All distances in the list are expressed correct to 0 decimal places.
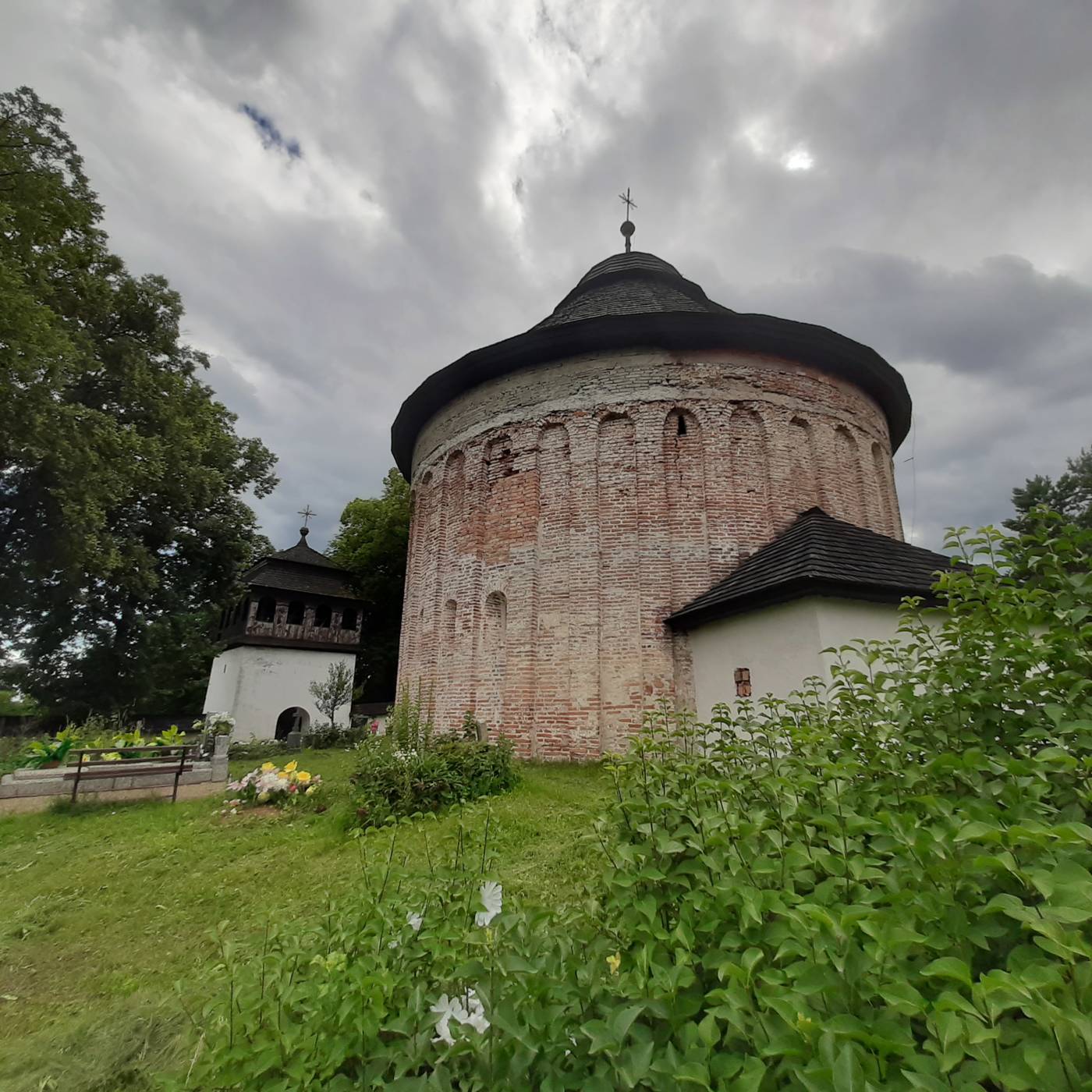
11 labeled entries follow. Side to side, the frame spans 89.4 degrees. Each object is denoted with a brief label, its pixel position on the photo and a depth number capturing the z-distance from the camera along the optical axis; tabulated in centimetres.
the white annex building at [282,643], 2008
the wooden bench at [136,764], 772
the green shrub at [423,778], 639
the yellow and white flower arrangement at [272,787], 719
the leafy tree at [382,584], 2666
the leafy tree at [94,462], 1189
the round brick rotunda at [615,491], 958
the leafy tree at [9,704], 3098
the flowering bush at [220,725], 1389
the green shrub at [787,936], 94
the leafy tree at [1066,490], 2770
